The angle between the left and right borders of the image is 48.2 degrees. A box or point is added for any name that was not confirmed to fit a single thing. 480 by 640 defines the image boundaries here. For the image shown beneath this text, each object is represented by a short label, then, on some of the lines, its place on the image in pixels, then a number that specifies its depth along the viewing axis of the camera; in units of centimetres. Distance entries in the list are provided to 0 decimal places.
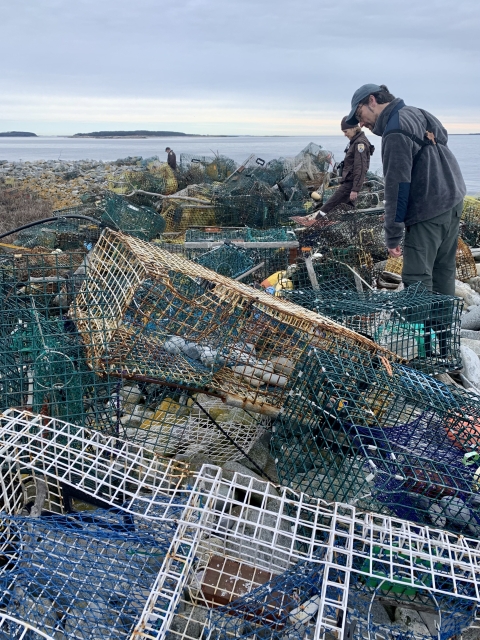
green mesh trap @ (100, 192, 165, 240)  593
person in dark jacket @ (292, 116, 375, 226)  574
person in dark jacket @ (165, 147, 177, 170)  1156
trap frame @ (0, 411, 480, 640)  145
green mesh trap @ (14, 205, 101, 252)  559
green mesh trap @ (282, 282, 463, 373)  299
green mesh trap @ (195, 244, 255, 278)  418
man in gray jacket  323
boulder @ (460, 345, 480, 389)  311
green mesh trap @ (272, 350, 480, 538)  179
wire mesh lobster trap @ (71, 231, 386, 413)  239
